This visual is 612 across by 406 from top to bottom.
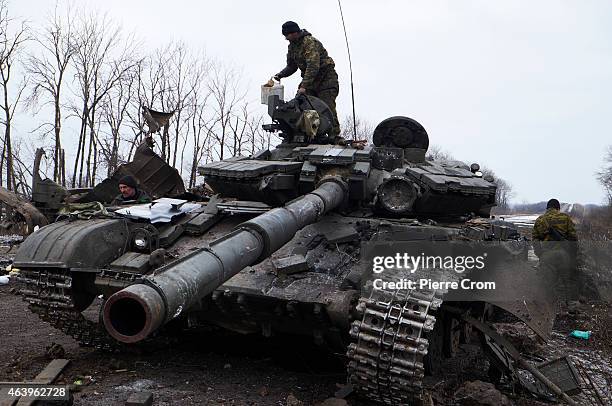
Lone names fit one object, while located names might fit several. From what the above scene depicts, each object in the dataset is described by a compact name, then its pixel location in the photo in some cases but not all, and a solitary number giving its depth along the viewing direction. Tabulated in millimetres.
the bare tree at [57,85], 22328
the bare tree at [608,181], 49438
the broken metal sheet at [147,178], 11383
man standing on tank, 9227
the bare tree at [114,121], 25219
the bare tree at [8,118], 21109
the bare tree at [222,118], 29114
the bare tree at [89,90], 22859
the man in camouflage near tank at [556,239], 11126
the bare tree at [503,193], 79312
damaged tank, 4828
